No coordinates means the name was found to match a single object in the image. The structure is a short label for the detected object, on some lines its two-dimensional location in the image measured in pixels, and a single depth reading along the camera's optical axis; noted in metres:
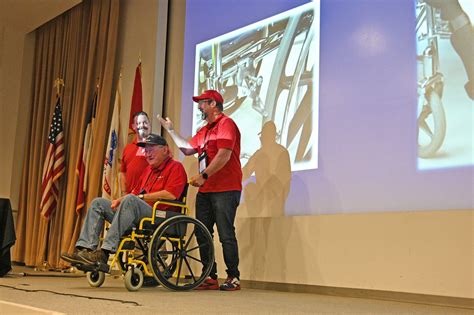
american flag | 5.61
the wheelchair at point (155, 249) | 2.91
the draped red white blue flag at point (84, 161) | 5.22
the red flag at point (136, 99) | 4.88
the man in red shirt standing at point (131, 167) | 3.84
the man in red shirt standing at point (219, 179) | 3.28
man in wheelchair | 2.92
